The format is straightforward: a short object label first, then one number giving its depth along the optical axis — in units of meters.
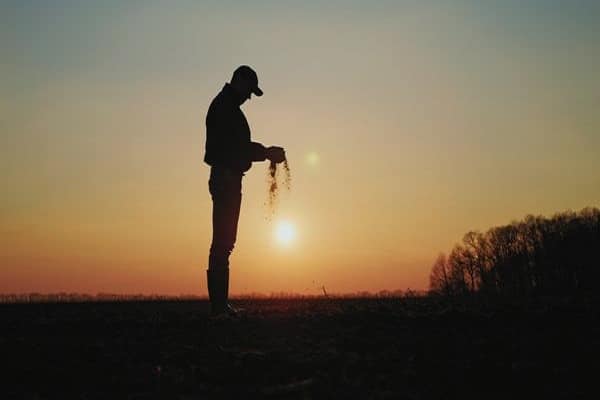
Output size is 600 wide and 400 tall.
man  8.77
